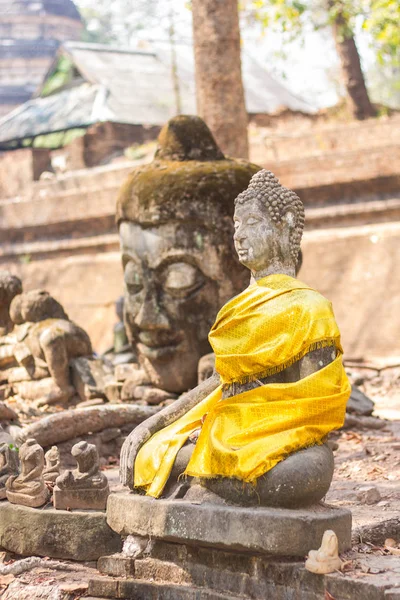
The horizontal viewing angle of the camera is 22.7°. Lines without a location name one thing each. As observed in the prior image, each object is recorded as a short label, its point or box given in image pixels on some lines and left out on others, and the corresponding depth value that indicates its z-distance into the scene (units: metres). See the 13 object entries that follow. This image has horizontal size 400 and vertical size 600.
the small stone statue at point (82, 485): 4.85
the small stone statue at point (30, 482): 4.95
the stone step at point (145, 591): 4.04
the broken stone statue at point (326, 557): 3.76
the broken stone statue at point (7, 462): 5.33
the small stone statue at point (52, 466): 5.23
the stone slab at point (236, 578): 3.71
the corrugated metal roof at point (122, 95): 19.45
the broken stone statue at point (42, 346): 8.05
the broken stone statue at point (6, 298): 8.92
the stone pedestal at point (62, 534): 4.77
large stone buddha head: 7.24
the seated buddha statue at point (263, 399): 4.02
